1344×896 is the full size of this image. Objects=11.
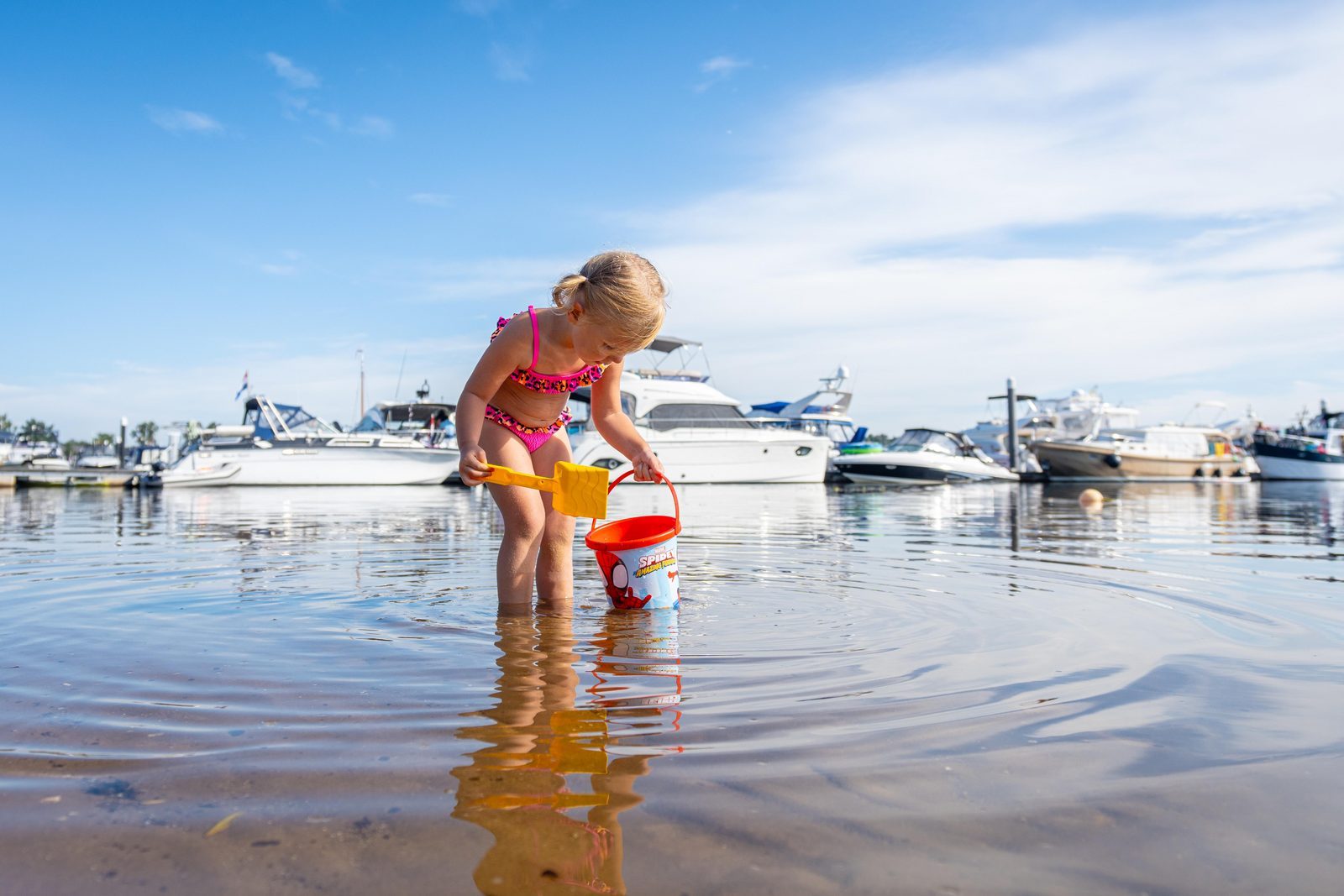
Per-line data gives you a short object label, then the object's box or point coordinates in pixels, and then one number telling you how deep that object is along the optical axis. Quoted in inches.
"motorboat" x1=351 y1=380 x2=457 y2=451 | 1149.7
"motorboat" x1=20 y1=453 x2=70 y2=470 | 1213.2
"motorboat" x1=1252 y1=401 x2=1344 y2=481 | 1487.5
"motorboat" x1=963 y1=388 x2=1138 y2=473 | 1870.1
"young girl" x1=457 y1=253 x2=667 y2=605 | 115.3
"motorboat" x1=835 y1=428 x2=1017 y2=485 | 1127.6
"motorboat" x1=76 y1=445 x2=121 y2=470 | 1685.8
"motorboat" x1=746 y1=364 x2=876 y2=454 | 1390.3
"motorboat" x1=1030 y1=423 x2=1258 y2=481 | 1315.2
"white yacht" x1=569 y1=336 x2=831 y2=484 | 1021.8
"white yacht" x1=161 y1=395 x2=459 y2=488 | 988.6
